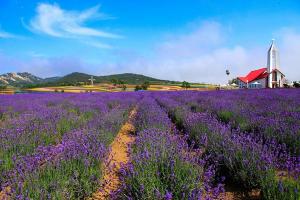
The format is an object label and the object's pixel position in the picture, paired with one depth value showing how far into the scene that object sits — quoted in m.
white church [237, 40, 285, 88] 40.91
